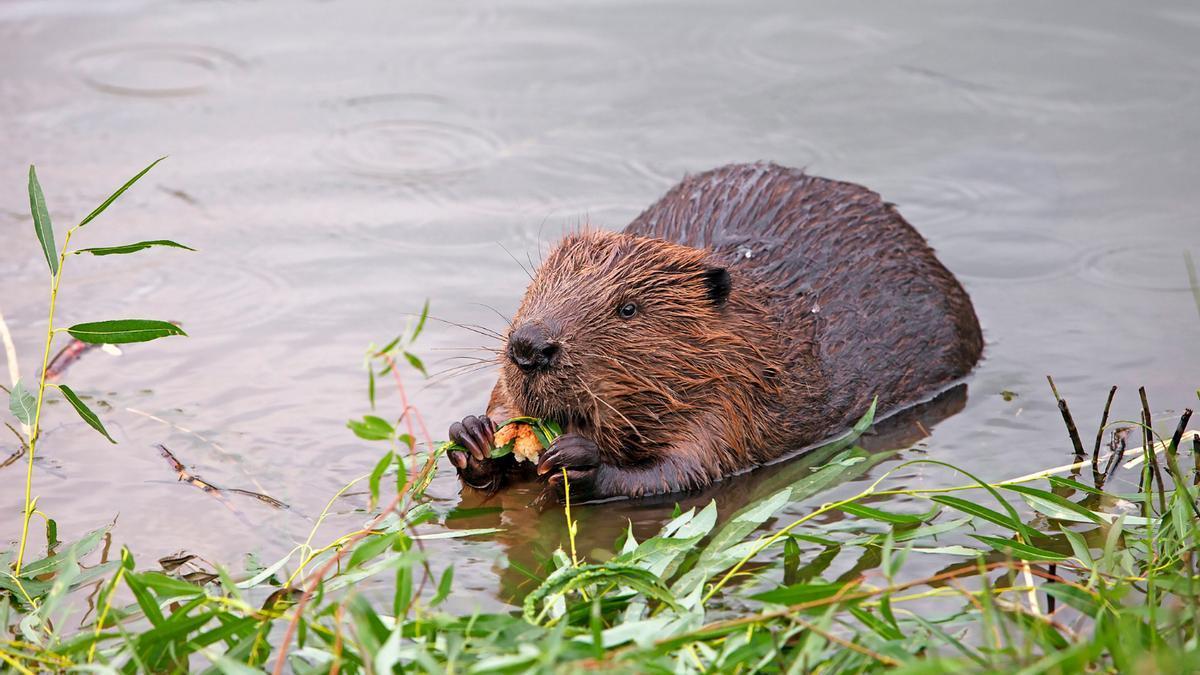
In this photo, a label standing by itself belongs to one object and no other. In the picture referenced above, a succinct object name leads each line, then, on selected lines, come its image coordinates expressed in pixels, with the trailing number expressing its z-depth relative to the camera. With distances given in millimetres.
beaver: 7898
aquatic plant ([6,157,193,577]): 6527
